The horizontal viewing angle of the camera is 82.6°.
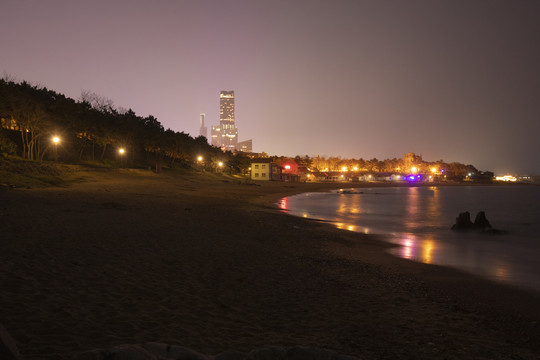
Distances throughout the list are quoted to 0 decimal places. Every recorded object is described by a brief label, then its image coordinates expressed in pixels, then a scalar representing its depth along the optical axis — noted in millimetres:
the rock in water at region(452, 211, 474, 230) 23672
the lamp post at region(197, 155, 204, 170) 88125
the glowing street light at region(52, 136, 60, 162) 46844
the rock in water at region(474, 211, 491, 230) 23547
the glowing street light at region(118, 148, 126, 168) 59419
